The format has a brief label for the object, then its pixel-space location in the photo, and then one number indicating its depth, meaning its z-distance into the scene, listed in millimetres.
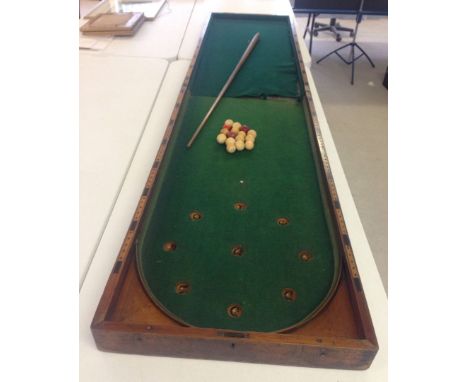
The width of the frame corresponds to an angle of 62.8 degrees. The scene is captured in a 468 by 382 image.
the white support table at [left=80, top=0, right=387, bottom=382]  902
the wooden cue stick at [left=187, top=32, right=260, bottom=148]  1683
